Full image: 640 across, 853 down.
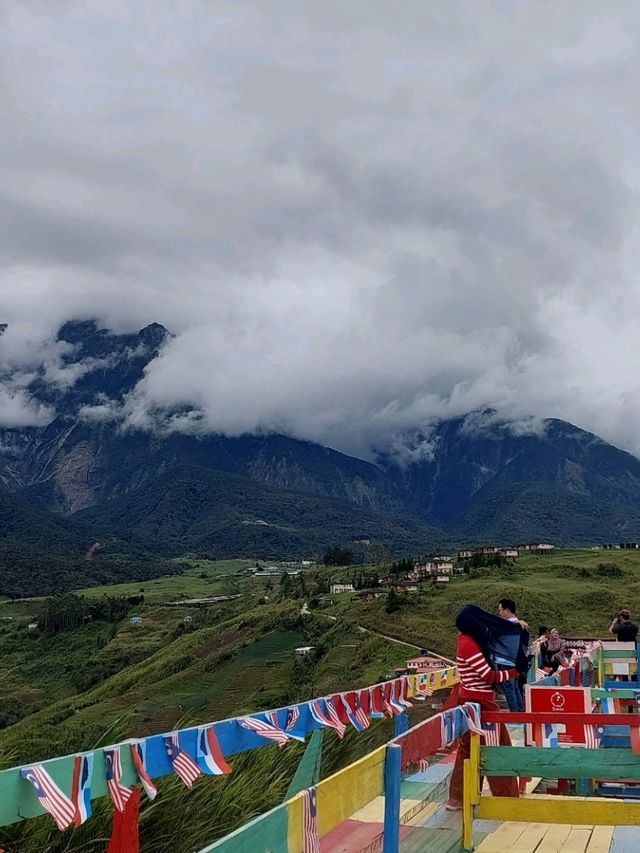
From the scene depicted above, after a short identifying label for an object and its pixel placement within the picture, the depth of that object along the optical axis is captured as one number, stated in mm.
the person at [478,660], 5883
